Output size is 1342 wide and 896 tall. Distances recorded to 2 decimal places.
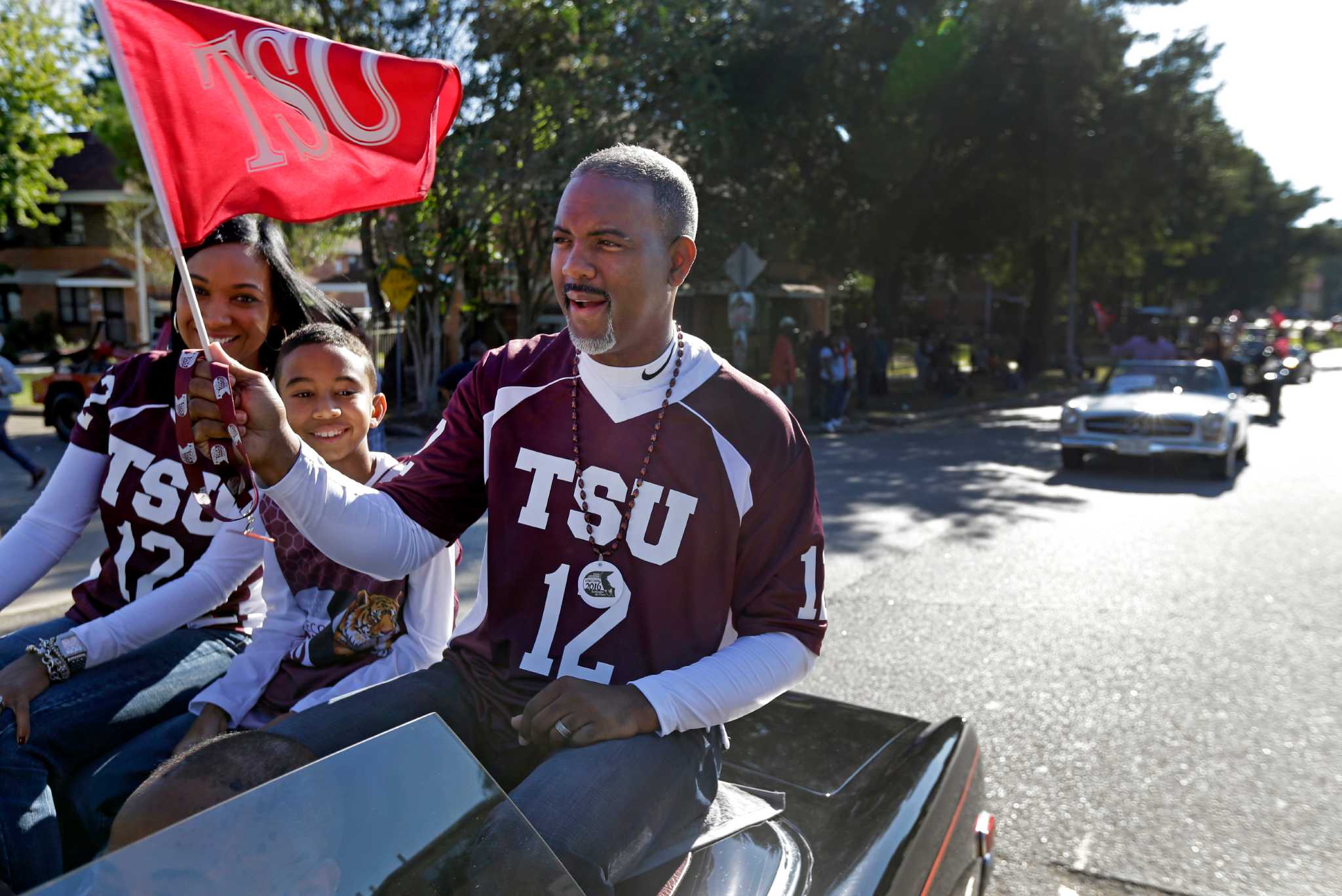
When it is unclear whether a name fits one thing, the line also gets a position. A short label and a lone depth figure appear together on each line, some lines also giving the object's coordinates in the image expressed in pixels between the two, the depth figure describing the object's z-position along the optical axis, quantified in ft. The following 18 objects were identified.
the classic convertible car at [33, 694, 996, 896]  4.26
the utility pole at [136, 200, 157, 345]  96.02
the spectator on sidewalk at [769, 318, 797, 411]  59.11
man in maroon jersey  6.53
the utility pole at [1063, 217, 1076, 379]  107.04
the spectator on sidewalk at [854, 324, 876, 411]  72.69
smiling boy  7.88
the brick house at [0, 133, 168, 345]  131.34
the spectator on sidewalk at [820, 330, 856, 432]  60.44
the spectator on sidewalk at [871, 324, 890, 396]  75.82
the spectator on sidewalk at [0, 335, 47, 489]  34.42
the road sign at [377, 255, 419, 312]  52.85
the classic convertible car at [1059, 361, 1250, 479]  40.06
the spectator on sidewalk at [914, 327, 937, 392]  84.84
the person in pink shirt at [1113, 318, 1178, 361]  52.49
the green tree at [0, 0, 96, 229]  57.36
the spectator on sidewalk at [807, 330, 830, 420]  63.10
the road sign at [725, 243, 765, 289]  54.75
